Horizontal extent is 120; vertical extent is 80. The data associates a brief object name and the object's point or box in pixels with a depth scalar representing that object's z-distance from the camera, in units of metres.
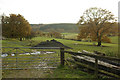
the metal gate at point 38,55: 5.31
